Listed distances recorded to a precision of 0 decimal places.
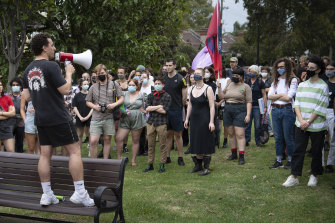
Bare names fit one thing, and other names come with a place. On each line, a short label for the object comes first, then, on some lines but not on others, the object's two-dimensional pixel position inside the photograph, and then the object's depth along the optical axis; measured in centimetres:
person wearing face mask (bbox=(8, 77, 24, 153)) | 919
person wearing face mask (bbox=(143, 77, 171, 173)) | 831
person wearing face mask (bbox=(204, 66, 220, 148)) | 1009
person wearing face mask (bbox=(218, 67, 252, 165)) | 866
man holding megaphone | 464
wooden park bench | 474
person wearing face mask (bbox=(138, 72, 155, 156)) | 970
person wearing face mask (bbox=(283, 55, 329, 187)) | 656
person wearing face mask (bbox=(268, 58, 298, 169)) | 775
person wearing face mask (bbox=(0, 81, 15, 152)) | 853
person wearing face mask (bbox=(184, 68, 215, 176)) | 785
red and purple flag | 923
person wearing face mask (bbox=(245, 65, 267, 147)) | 1036
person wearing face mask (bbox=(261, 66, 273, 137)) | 1038
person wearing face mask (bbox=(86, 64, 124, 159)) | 826
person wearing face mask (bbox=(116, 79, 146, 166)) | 881
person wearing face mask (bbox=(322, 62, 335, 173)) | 753
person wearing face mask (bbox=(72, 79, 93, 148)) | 984
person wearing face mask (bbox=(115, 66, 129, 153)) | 996
